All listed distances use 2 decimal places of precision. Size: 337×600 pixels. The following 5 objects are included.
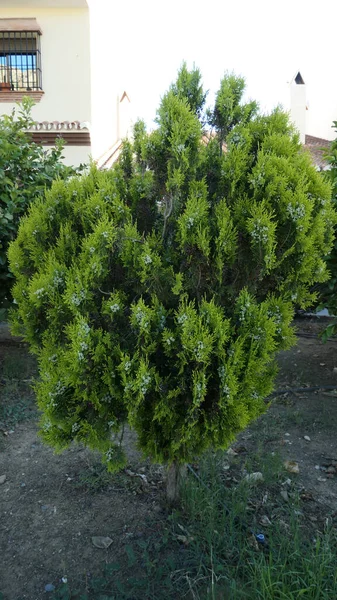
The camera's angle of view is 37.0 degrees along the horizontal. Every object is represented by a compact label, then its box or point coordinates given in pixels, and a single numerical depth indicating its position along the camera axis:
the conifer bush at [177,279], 2.17
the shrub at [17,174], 4.20
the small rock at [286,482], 3.17
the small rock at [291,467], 3.34
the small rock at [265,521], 2.76
